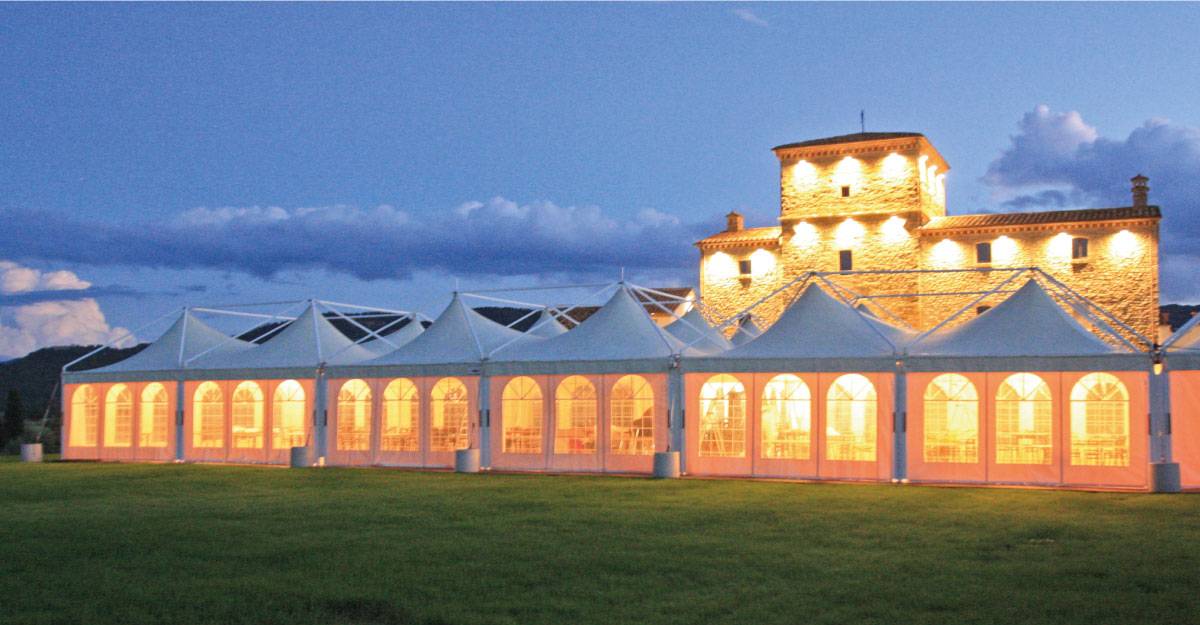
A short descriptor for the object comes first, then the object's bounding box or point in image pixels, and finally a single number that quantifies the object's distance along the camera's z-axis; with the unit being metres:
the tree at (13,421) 29.34
